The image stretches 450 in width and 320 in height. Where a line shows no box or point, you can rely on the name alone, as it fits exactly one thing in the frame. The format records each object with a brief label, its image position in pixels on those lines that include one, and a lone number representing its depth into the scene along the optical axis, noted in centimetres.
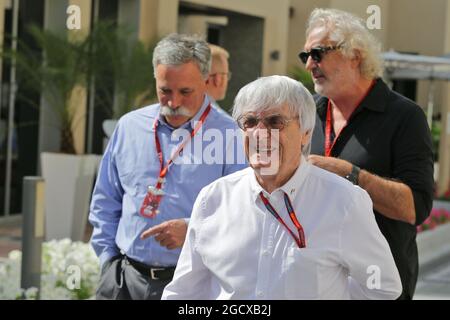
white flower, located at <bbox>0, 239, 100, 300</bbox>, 621
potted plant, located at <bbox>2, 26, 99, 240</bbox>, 1030
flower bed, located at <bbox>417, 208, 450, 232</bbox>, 1285
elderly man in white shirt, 265
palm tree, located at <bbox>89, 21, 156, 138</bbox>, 1084
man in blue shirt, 378
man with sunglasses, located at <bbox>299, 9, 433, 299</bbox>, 341
